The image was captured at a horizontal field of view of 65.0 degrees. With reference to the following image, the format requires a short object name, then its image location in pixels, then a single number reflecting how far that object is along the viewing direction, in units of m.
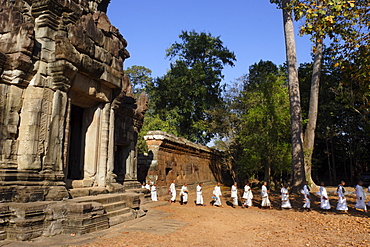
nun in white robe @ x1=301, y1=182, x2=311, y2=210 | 11.89
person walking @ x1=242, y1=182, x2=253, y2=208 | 13.41
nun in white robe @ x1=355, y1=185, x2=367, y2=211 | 11.16
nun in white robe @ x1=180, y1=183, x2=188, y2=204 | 13.79
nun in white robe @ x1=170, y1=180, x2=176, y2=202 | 13.87
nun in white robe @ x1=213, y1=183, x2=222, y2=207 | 13.55
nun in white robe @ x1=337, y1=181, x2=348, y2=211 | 11.16
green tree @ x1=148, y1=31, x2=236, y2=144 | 26.50
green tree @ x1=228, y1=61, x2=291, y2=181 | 18.27
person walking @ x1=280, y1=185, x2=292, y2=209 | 12.40
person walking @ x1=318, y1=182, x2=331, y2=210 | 11.64
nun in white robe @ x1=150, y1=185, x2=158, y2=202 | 13.24
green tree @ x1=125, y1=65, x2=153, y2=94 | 32.28
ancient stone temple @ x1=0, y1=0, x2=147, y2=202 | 6.21
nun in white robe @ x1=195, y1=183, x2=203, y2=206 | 13.56
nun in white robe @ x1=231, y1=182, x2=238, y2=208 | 13.82
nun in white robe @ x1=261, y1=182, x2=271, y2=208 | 12.96
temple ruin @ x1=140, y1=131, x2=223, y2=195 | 15.12
